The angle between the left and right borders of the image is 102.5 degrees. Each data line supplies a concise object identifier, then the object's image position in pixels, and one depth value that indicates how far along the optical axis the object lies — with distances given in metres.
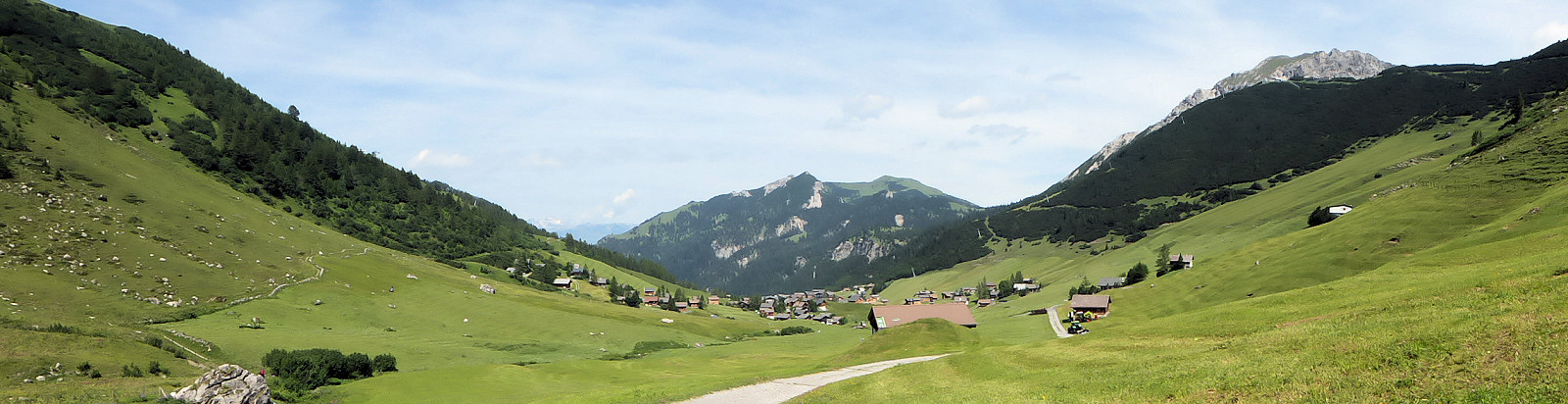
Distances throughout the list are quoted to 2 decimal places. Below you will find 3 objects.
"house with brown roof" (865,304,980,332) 118.06
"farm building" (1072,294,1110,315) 116.88
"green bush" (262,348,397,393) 55.28
